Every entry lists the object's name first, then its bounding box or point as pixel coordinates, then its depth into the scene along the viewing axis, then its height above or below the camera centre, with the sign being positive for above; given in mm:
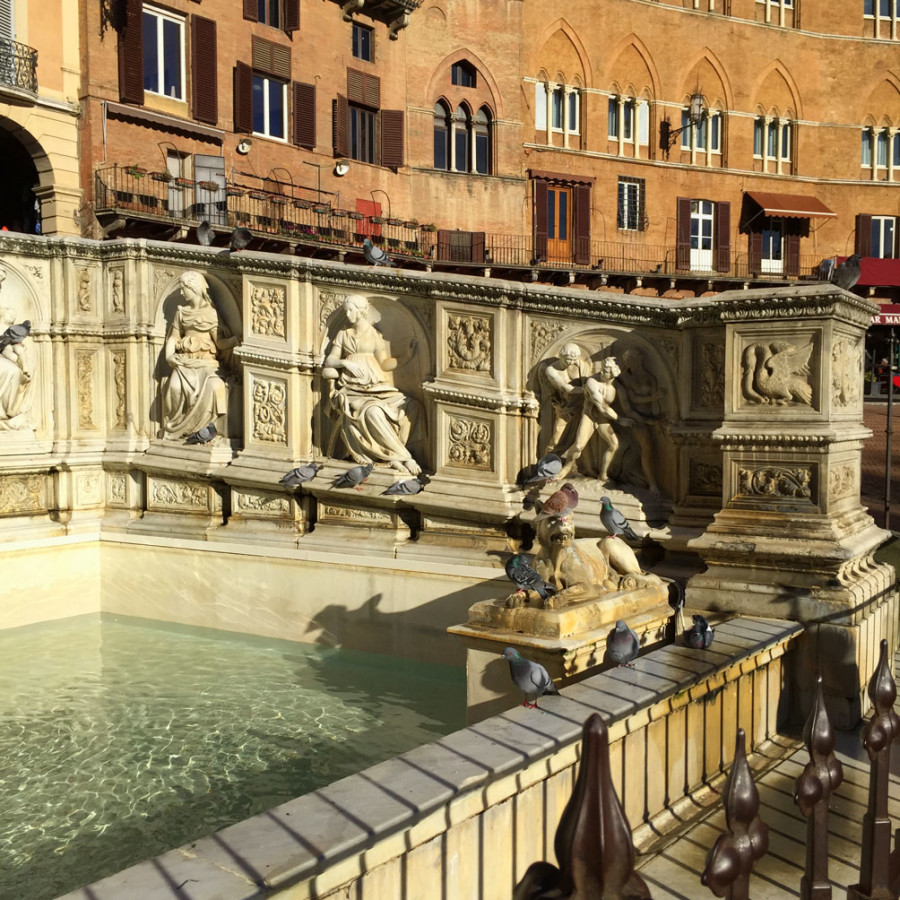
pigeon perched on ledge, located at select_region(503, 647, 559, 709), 4727 -1232
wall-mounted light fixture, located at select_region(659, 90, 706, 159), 36000 +10103
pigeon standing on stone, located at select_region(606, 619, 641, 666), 5047 -1145
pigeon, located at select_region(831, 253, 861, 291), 7168 +963
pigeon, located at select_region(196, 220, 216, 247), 10570 +1840
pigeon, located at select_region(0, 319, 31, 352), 9805 +739
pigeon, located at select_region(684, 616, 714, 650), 5254 -1144
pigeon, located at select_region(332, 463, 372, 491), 8562 -532
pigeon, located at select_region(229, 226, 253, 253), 9469 +1607
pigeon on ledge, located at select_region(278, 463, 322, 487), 8867 -548
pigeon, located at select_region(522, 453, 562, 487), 7805 -425
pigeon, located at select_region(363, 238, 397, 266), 9484 +1442
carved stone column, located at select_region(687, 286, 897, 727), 6102 -506
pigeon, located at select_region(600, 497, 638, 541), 6883 -728
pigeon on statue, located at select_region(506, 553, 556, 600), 5793 -935
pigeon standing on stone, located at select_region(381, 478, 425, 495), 8430 -620
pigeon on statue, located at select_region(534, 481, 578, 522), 6148 -552
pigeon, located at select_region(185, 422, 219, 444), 9656 -207
